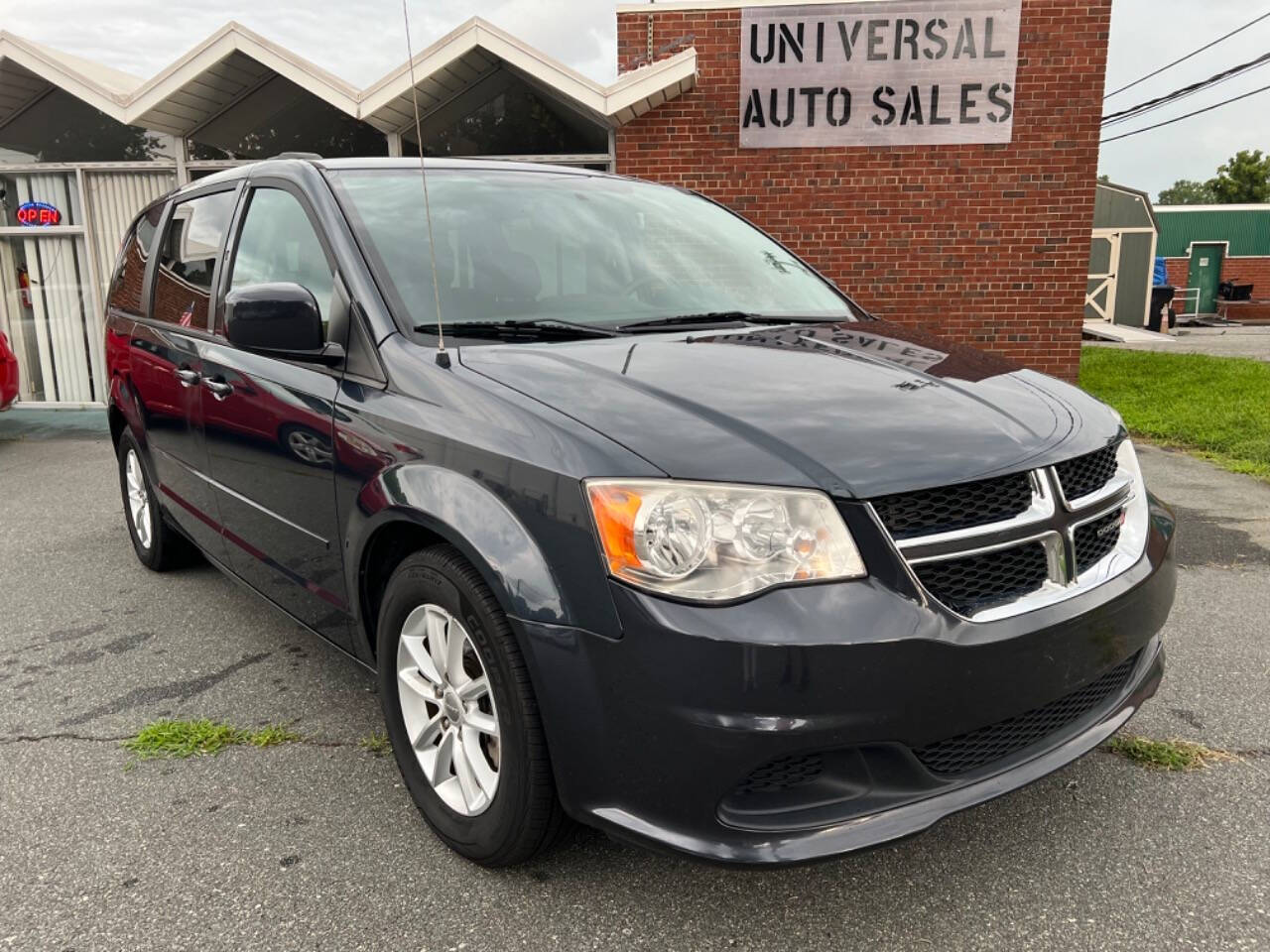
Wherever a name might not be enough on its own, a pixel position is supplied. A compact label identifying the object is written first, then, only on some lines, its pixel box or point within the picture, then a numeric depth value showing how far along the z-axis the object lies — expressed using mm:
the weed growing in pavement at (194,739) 2965
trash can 26125
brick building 8766
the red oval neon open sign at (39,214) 9680
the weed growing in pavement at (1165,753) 2805
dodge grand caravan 1814
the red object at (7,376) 8242
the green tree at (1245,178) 47219
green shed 24484
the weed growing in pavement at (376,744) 2949
